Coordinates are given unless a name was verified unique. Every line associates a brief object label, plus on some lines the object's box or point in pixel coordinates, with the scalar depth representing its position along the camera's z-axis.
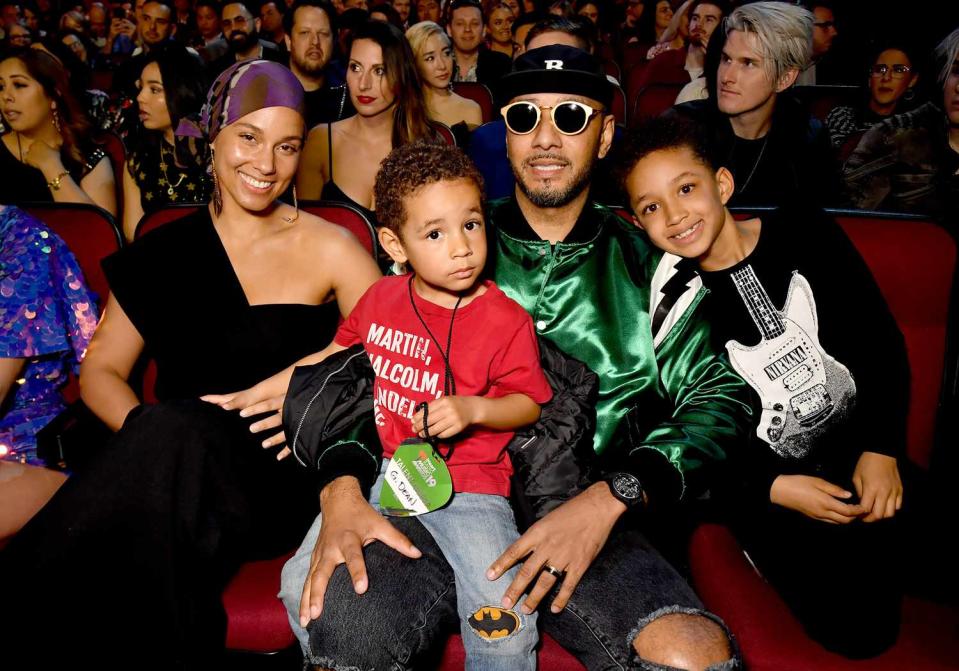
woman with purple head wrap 1.45
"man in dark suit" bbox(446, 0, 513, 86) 5.84
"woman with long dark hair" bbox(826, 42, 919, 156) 4.25
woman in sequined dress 1.98
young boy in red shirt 1.57
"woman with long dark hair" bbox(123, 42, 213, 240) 3.35
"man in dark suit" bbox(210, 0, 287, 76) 5.63
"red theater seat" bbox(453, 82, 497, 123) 5.19
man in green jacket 1.41
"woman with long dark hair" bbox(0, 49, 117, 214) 3.14
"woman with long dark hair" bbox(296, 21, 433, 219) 3.47
